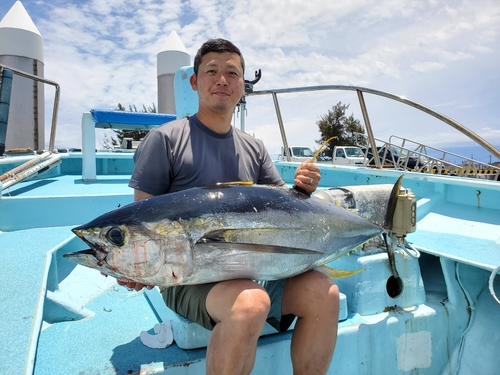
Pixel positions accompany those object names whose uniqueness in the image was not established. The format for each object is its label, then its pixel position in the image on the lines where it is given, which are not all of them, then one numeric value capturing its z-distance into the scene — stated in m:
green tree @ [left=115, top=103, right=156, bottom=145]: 22.01
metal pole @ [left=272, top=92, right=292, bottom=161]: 4.62
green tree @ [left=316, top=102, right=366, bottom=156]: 28.94
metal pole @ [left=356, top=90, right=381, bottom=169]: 3.60
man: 1.17
